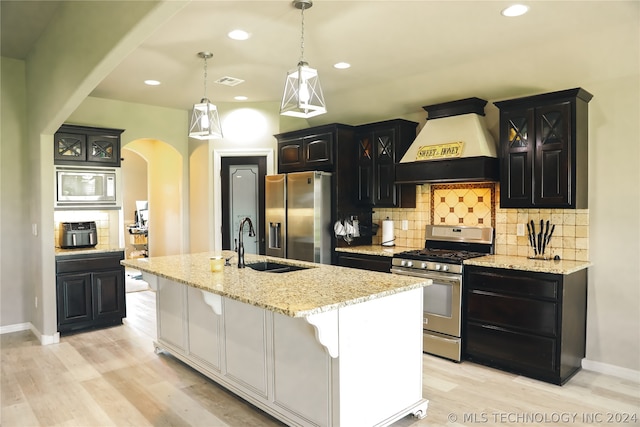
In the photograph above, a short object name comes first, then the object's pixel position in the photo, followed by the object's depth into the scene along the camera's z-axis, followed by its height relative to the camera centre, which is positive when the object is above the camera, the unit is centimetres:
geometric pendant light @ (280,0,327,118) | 269 +67
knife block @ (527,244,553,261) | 397 -52
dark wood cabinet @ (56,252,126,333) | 464 -98
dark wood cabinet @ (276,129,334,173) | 515 +60
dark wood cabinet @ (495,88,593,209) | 355 +40
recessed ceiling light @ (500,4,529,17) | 290 +127
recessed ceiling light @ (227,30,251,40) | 342 +131
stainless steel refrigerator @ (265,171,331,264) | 505 -19
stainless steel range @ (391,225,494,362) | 394 -72
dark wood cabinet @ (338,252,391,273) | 461 -68
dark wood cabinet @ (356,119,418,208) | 486 +44
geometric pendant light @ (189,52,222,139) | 363 +66
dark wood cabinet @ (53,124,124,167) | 484 +64
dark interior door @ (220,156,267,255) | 596 +10
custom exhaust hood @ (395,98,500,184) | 409 +49
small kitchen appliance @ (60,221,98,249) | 495 -38
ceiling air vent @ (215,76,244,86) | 469 +131
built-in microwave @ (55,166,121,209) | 485 +16
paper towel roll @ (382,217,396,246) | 518 -40
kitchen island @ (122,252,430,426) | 235 -86
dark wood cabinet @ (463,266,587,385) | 341 -101
